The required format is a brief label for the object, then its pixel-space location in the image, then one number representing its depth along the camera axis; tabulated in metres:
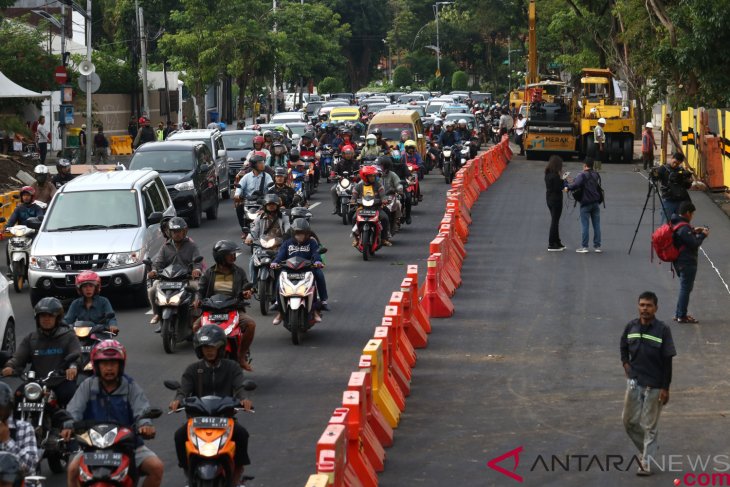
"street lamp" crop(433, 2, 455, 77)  123.62
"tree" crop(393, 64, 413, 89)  127.12
